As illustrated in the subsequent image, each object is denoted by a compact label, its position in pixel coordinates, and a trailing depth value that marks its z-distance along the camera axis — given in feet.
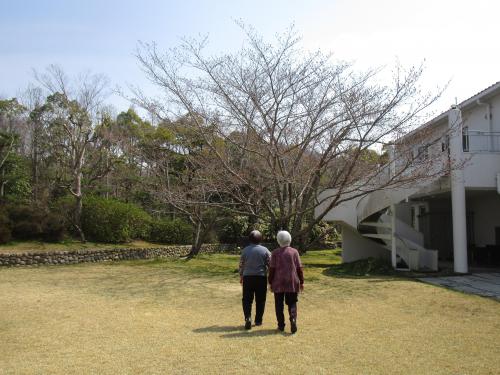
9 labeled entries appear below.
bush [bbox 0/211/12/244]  62.03
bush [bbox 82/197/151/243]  70.59
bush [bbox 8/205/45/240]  65.00
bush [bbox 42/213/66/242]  66.74
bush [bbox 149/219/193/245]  78.23
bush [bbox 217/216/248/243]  86.38
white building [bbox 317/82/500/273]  42.24
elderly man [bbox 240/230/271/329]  21.71
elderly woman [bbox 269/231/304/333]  20.89
